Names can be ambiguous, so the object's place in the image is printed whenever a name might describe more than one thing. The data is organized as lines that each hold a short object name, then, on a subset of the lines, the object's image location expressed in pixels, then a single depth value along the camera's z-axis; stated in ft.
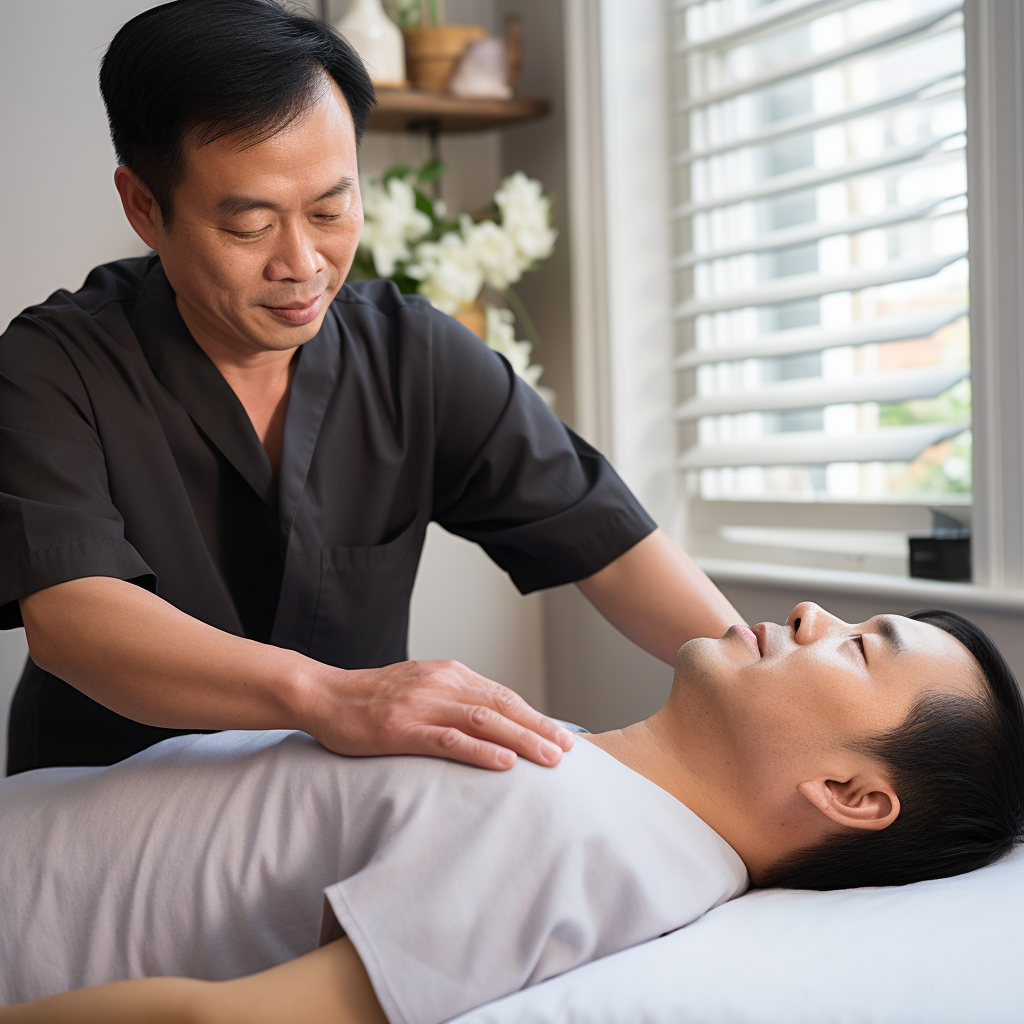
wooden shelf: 7.48
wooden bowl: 7.67
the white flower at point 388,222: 7.25
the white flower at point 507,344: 7.68
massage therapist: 3.56
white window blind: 6.36
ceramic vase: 7.32
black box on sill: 5.95
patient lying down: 3.01
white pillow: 2.83
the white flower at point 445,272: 7.32
